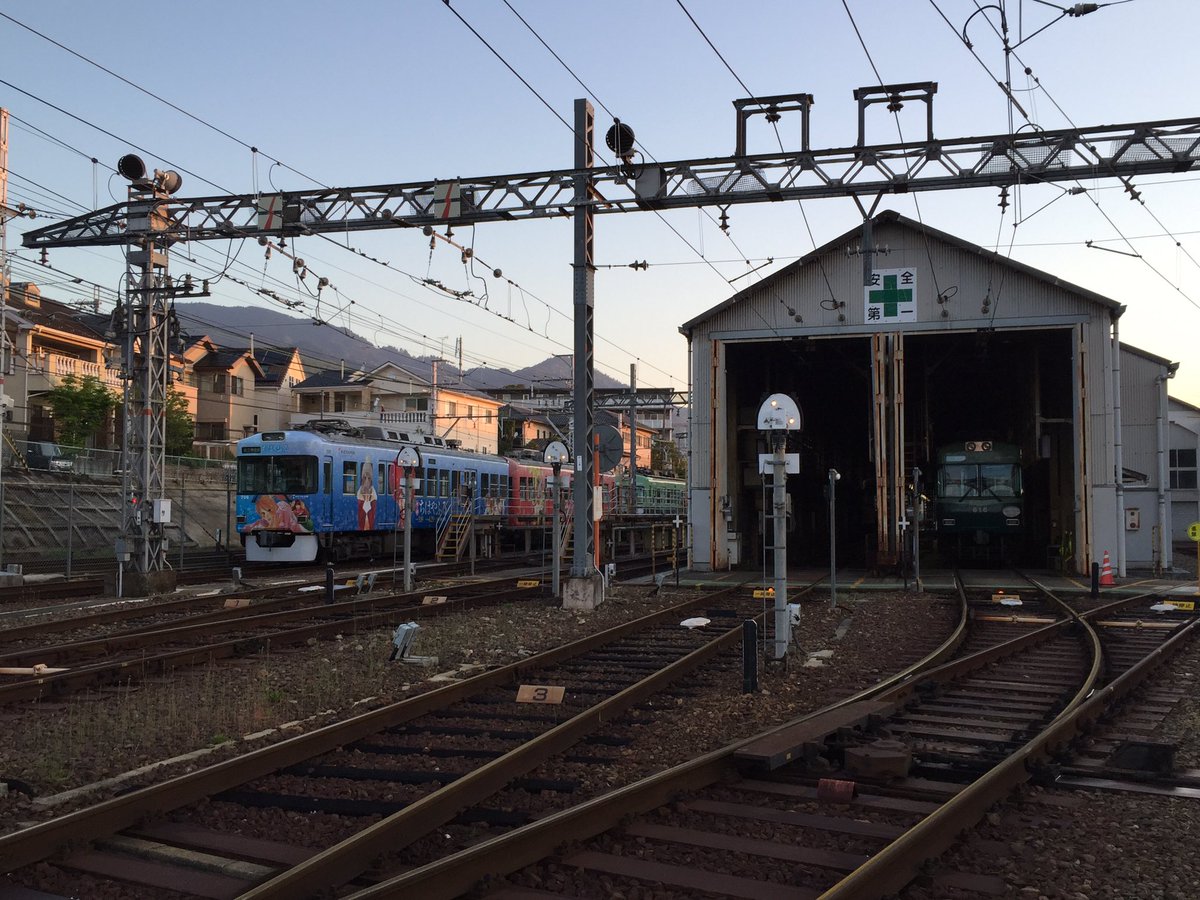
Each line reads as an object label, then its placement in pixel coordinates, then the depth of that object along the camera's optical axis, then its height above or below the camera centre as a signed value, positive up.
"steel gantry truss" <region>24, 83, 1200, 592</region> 15.45 +4.88
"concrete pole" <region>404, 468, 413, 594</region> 17.53 -0.32
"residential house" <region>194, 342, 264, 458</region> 52.94 +5.08
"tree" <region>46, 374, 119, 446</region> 38.97 +3.24
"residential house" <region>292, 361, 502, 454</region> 59.12 +5.69
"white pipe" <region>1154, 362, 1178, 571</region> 25.72 +0.27
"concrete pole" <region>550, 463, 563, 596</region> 17.22 -0.88
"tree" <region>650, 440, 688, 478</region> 81.45 +2.78
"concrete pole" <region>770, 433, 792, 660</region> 10.48 -0.48
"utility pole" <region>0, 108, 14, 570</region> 19.69 +5.09
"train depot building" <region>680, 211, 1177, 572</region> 24.06 +2.94
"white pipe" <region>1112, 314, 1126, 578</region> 23.67 +1.09
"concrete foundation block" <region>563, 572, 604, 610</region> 16.20 -1.55
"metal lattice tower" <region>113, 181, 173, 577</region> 18.45 +2.25
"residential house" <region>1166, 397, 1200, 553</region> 48.56 +0.84
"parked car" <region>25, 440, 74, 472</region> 32.53 +1.17
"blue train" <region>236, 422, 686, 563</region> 24.83 -0.01
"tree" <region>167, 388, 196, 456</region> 44.25 +2.84
